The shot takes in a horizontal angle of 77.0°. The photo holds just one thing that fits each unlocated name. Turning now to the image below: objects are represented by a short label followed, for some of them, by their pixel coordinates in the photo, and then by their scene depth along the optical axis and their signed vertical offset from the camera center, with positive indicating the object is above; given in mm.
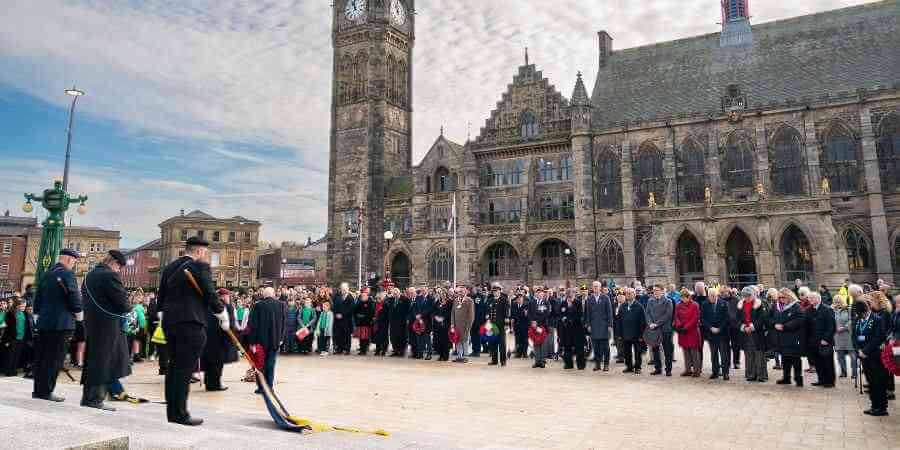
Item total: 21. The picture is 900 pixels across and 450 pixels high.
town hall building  33938 +9715
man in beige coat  15945 -321
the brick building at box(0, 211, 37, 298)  70812 +6437
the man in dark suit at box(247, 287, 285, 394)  10117 -368
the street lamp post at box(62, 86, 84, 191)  17234 +5841
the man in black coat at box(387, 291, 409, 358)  17781 -536
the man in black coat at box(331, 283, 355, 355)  18484 -453
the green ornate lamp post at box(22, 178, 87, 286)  16203 +2318
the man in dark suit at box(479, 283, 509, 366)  15188 -267
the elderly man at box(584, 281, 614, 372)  14227 -430
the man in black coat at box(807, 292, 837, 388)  11289 -762
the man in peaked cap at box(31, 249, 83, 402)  7738 -53
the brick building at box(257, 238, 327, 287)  67438 +5364
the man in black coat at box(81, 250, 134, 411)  7207 -234
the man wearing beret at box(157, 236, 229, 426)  6137 -58
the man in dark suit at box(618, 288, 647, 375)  13867 -543
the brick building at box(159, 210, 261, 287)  71500 +8482
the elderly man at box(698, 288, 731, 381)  12695 -553
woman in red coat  12961 -650
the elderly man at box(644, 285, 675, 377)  13508 -504
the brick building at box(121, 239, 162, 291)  79812 +5989
